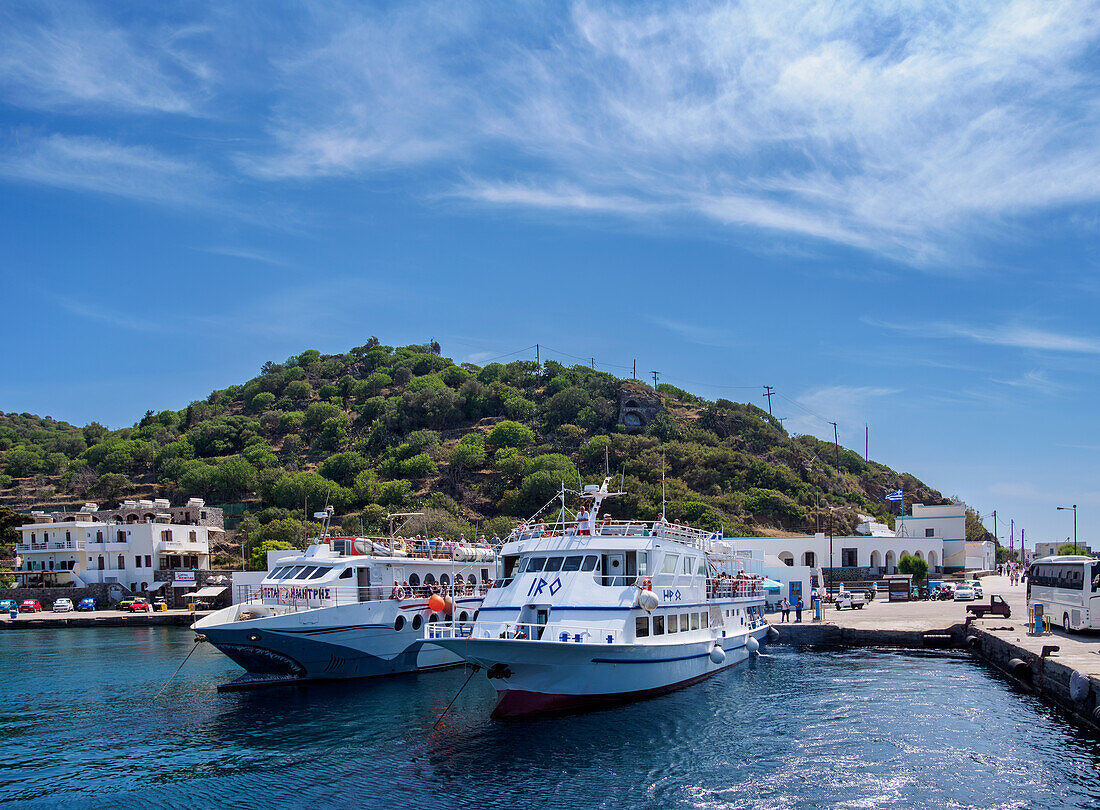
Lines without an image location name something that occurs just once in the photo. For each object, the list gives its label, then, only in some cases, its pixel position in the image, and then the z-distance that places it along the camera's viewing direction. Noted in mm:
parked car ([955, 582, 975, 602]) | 56312
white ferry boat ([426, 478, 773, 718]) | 24531
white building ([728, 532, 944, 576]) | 71750
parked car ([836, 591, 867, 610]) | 52206
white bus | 30078
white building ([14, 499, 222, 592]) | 76125
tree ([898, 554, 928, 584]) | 69938
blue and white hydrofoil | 31453
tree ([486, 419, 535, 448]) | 112875
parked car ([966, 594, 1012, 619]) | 41688
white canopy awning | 67562
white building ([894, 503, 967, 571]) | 79500
